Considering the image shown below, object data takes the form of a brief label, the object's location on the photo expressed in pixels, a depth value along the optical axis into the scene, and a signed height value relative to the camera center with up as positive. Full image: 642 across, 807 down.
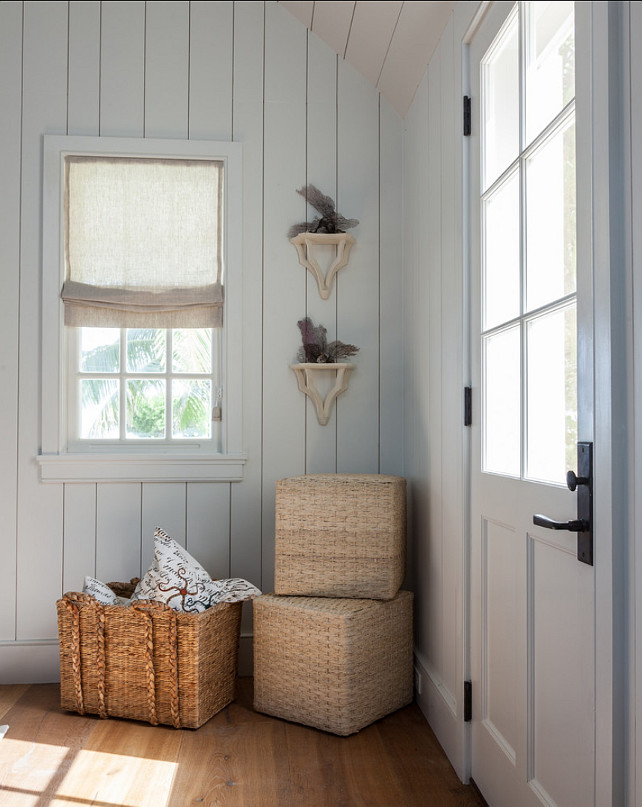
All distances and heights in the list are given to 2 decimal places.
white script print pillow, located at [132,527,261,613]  2.45 -0.62
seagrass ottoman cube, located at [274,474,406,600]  2.46 -0.45
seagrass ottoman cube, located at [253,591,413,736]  2.28 -0.84
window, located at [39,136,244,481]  2.87 +0.46
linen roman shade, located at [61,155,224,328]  2.89 +0.73
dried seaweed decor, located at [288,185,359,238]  2.89 +0.82
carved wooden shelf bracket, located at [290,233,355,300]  2.88 +0.69
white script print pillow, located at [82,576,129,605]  2.48 -0.65
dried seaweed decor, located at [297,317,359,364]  2.88 +0.28
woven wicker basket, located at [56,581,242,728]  2.35 -0.86
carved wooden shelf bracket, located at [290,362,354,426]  2.87 +0.12
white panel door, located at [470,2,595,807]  1.40 +0.00
